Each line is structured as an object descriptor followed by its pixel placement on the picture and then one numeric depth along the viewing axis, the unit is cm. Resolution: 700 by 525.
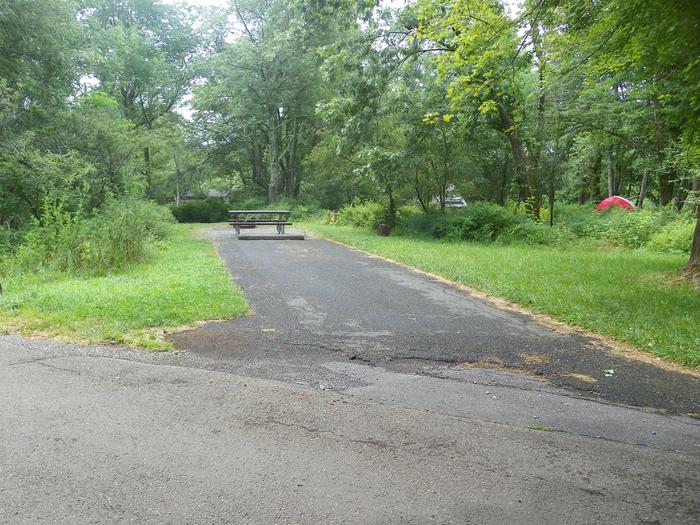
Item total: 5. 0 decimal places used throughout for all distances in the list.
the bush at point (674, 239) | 1386
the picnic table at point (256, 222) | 1933
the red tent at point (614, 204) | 2058
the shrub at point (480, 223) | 1723
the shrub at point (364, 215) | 2139
